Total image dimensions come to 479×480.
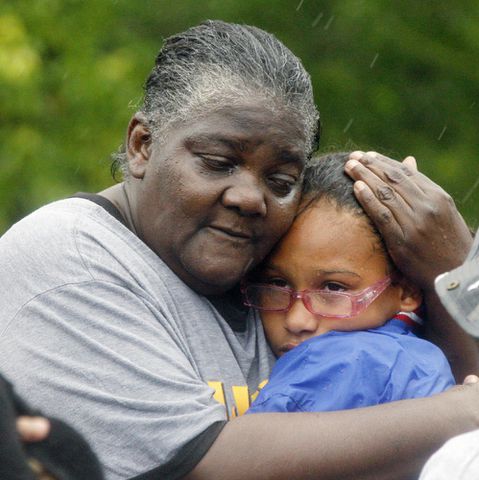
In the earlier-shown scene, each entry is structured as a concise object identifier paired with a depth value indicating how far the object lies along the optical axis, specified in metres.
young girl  6.29
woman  6.01
